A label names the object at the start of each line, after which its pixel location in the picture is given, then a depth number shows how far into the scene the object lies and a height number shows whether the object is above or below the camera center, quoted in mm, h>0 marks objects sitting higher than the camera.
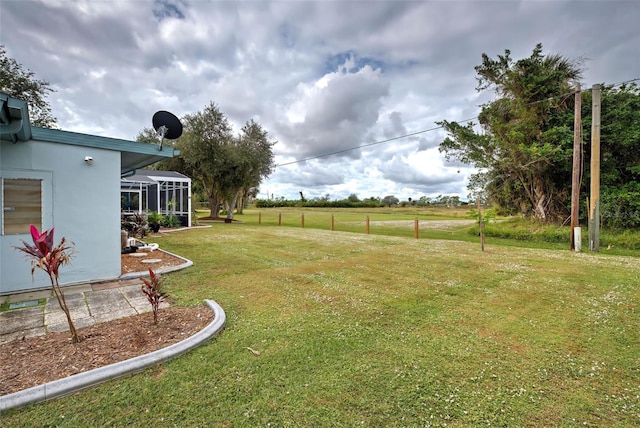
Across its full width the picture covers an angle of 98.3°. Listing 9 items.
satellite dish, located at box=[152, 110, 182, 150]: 5413 +1683
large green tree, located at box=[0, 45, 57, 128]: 14000 +6237
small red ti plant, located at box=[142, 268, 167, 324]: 2959 -939
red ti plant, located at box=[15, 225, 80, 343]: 2342 -400
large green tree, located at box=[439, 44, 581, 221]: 11203 +3437
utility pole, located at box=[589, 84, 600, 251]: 8367 +1136
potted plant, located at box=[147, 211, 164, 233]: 12344 -669
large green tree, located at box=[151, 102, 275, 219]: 19109 +3662
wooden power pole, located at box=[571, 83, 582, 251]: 8859 +1246
